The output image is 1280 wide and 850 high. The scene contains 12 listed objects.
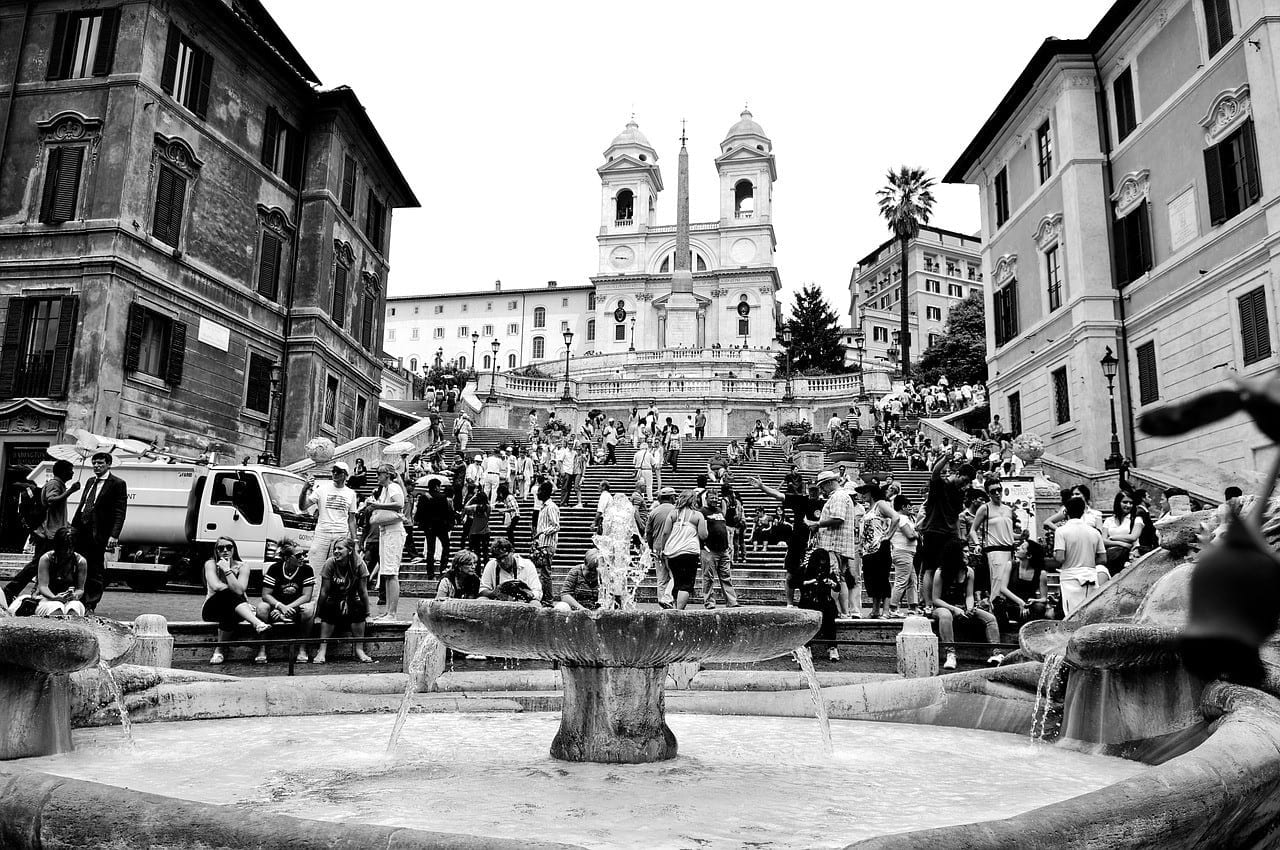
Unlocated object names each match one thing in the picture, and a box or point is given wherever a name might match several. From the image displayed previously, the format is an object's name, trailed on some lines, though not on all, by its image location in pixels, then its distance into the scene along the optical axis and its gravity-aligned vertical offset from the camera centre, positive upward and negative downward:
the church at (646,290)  89.38 +30.15
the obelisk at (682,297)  86.31 +26.25
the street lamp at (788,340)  73.74 +20.92
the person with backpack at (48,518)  10.57 +0.71
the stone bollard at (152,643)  8.59 -0.53
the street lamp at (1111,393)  21.77 +4.69
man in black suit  10.71 +0.69
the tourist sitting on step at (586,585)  11.05 +0.06
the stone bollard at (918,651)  8.72 -0.50
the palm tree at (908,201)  65.94 +27.07
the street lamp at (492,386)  49.16 +10.24
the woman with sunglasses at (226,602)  10.60 -0.20
